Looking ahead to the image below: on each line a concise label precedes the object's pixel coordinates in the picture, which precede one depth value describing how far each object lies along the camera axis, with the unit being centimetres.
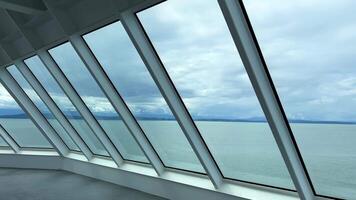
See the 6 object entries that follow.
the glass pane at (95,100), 698
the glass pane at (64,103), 808
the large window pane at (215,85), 443
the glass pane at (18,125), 1098
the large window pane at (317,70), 342
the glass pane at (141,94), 581
